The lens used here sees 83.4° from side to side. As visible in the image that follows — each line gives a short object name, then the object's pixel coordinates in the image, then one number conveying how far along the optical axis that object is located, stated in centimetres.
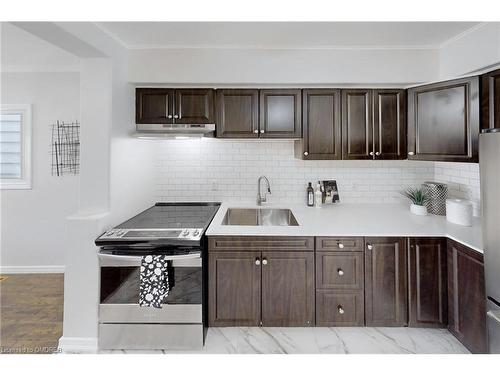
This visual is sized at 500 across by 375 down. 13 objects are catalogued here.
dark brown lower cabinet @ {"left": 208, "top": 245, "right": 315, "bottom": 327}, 220
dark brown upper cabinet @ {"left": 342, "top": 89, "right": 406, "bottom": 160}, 270
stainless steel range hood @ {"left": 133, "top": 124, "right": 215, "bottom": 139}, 258
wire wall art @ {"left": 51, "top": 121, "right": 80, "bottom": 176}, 344
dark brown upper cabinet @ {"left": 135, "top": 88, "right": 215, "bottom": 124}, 274
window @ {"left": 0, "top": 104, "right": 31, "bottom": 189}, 343
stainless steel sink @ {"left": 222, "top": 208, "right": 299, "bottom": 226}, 301
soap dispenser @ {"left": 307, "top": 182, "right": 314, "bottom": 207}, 305
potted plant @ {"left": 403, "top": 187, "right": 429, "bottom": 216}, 267
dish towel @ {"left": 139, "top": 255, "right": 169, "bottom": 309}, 197
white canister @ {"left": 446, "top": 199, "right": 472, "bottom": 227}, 229
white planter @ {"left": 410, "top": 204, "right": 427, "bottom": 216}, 267
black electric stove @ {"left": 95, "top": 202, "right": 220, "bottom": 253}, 202
